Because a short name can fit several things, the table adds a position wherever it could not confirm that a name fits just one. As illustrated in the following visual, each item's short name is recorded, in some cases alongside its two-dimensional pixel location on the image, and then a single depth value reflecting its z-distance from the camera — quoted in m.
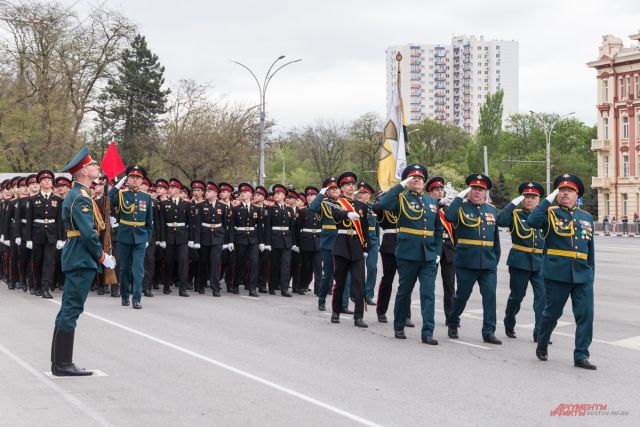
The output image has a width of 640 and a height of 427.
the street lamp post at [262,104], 37.91
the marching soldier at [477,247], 10.27
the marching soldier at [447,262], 12.09
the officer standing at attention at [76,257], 8.09
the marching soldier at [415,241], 10.28
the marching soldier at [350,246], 11.67
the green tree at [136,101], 55.00
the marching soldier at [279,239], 15.76
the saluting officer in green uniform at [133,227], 13.33
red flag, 13.78
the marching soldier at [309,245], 15.98
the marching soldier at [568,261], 8.78
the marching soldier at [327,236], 12.75
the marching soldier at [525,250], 10.45
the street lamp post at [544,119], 104.71
